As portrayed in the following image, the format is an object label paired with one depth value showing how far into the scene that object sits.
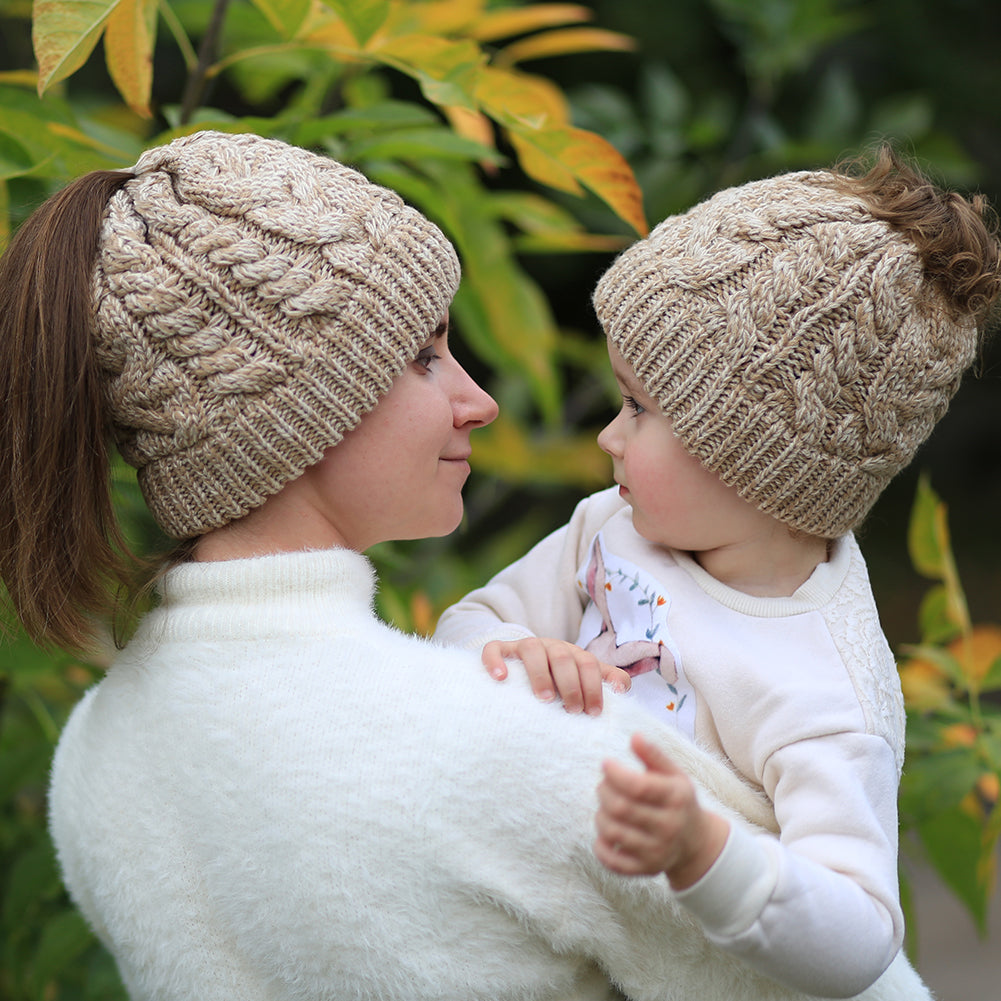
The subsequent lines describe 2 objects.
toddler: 1.32
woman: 1.21
